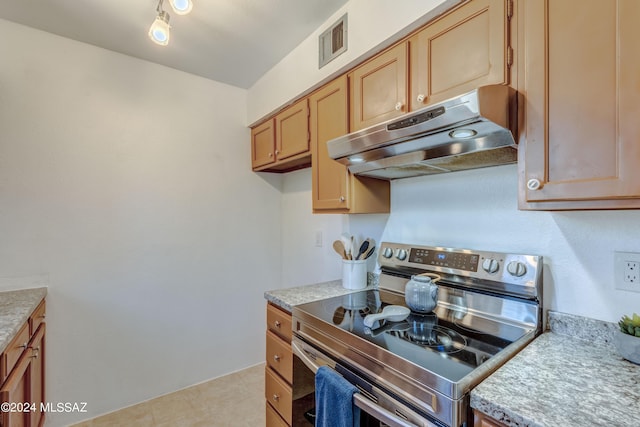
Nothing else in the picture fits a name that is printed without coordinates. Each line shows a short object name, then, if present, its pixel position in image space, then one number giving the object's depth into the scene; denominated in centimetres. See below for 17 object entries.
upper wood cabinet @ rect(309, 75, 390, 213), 159
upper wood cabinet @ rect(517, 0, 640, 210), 75
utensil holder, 174
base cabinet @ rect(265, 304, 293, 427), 144
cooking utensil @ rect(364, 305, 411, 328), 114
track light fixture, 135
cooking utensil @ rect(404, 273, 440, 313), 123
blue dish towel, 96
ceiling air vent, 156
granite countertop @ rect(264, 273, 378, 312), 151
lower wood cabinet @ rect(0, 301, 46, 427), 112
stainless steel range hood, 90
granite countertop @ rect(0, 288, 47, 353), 112
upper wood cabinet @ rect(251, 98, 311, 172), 195
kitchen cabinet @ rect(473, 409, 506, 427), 70
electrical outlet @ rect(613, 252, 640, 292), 94
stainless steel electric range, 80
